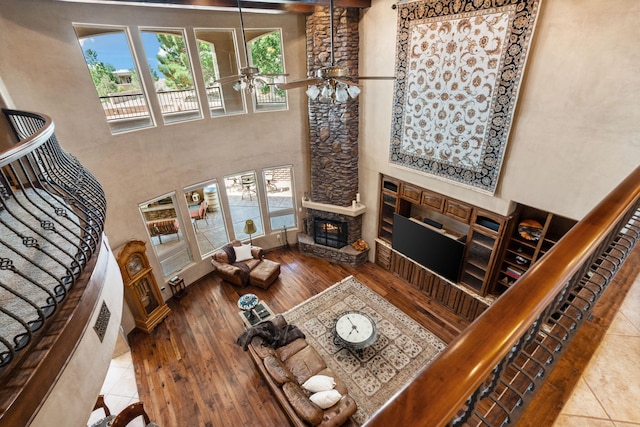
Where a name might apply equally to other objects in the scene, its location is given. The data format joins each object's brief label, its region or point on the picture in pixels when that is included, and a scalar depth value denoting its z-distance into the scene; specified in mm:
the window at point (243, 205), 7958
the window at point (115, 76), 4891
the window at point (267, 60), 6527
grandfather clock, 5332
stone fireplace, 6051
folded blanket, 4809
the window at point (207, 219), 7508
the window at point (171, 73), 5465
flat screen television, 5699
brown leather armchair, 6867
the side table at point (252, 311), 5723
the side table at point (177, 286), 6535
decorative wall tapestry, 4086
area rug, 4809
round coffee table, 5117
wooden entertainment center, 4883
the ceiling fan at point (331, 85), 2805
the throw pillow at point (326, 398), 3918
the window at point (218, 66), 6032
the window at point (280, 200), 7996
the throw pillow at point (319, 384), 4160
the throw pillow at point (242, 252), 7312
